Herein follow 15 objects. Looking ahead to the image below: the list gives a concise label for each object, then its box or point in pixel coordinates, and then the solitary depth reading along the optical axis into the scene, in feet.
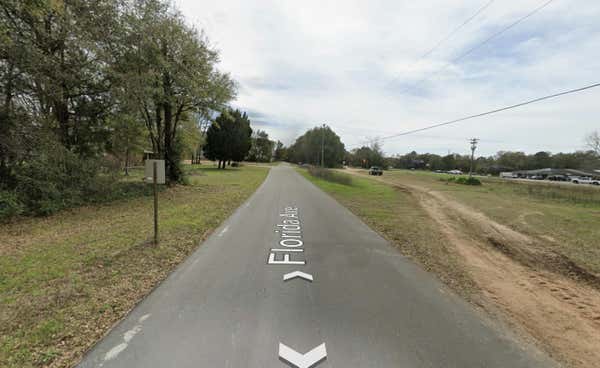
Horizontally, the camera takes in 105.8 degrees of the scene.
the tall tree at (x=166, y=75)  32.60
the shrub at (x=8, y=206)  20.83
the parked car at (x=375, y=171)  138.07
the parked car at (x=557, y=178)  176.81
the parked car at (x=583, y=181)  129.90
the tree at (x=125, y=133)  34.65
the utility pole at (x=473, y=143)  149.20
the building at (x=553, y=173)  178.01
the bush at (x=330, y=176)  70.77
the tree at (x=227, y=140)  119.75
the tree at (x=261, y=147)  253.03
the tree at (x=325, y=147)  177.35
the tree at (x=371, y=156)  242.04
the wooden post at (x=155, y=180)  16.34
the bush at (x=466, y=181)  97.34
